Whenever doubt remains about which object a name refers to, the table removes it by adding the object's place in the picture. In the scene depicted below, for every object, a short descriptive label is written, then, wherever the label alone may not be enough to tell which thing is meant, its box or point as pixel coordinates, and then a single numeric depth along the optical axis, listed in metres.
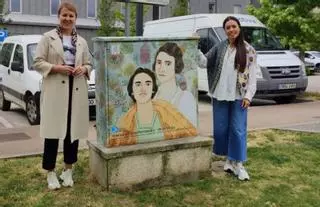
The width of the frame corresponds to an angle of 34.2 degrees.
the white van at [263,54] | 13.36
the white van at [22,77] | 10.26
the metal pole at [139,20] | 7.63
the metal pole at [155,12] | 9.23
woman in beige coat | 5.06
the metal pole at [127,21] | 7.29
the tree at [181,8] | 33.65
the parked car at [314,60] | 33.64
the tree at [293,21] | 13.97
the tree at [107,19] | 28.92
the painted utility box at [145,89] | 5.22
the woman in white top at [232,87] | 5.68
